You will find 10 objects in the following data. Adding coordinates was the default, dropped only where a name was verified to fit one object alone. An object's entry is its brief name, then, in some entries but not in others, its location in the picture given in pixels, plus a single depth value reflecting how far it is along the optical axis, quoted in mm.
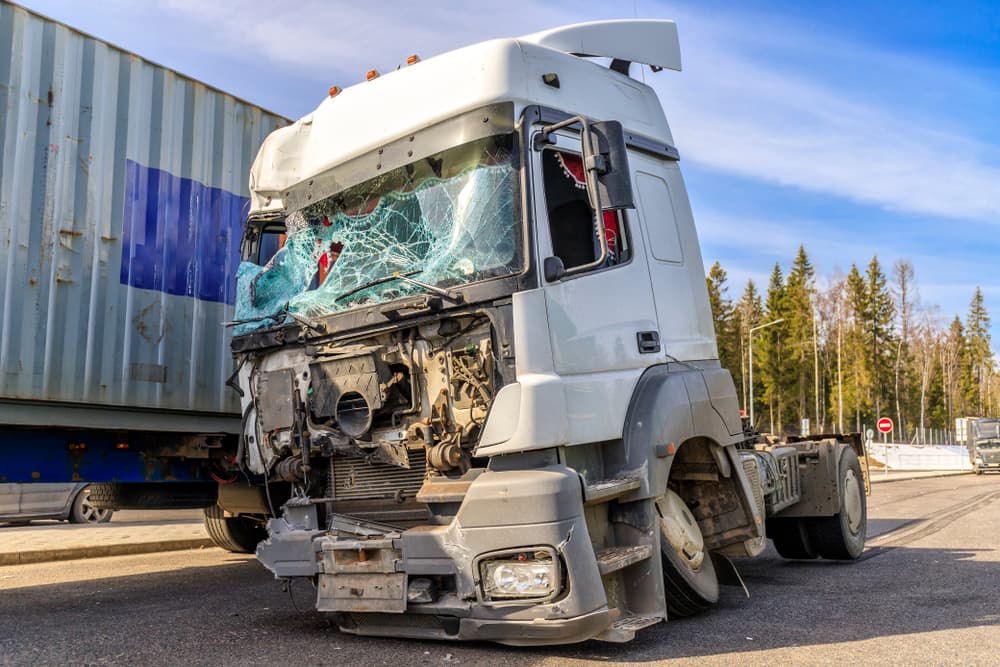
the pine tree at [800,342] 71688
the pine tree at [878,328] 69750
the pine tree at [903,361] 69750
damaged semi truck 4262
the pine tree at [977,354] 85875
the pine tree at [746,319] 72000
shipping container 5902
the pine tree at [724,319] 67781
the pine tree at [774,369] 71688
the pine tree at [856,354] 68938
